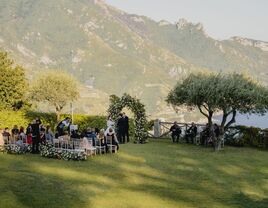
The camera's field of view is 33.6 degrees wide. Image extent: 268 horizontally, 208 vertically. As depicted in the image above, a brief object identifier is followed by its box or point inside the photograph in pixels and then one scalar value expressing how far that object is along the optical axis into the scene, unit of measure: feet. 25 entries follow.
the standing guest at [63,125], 95.36
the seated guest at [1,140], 87.30
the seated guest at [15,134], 88.10
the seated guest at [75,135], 86.43
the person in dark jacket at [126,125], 108.72
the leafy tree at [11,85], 157.28
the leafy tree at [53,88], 242.78
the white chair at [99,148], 88.46
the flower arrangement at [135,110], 112.06
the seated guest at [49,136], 87.56
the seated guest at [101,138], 89.45
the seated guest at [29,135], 86.27
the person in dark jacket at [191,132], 113.70
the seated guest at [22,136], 87.97
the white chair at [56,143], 83.97
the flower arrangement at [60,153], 78.18
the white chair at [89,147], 83.30
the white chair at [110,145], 90.53
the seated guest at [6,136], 88.12
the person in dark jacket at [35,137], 84.48
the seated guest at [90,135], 89.45
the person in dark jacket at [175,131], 116.57
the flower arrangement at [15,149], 84.07
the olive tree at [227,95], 94.94
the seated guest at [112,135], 90.68
